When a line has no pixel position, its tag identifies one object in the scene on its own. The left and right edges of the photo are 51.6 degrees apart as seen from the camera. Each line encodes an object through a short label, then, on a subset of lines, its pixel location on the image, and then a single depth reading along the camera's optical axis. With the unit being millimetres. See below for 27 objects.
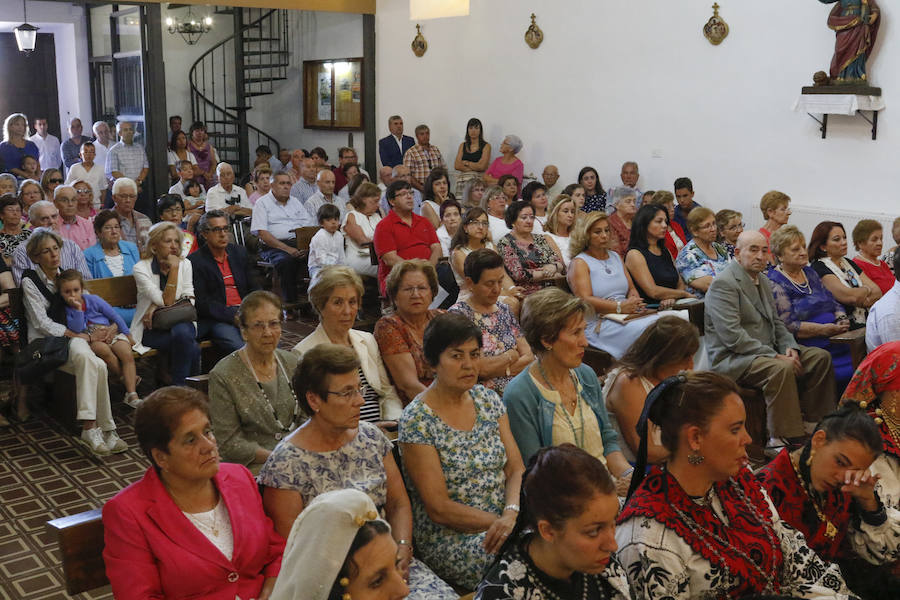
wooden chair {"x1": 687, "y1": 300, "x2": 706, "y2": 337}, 4895
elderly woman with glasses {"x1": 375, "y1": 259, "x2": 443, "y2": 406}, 3664
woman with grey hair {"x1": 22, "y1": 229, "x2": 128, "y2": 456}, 4711
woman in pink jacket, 2201
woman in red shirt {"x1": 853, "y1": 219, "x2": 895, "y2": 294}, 5535
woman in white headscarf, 1693
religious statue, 7391
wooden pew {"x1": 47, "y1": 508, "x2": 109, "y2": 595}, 2277
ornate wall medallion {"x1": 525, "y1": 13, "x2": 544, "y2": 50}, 10117
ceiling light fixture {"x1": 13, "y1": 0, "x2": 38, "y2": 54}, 11281
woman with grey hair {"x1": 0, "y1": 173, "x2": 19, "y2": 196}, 7164
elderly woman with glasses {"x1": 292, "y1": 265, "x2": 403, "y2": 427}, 3611
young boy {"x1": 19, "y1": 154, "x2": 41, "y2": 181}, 9641
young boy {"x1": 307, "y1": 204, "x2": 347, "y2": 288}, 6980
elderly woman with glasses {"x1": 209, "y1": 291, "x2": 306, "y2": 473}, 3115
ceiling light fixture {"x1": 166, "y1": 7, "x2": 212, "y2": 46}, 12500
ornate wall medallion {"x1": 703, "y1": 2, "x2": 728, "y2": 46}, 8484
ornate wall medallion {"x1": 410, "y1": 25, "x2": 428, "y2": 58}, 11445
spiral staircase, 13273
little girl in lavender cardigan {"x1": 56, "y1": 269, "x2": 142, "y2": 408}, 4844
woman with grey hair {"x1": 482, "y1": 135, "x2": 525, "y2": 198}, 10234
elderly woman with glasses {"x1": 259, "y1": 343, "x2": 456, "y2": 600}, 2471
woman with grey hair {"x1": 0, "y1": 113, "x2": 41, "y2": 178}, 10242
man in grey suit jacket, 4539
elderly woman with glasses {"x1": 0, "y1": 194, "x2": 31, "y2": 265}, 5887
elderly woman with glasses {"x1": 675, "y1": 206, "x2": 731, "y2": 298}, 5676
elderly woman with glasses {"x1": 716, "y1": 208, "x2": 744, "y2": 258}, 6266
